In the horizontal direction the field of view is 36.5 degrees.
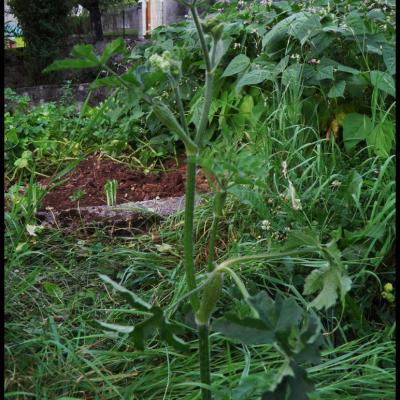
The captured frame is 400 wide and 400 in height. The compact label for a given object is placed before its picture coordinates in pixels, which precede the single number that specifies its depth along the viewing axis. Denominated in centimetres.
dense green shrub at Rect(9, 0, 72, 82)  809
